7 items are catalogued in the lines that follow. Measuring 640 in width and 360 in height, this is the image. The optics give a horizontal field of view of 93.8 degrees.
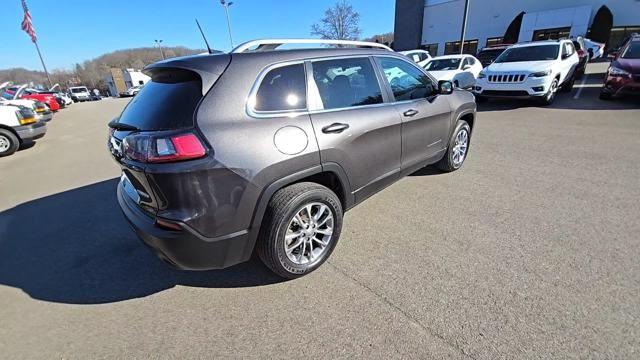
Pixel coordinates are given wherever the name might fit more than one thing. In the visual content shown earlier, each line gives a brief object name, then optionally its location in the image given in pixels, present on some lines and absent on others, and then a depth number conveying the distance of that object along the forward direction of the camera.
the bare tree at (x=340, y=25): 45.09
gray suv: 1.93
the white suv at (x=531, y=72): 8.31
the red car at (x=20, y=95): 12.20
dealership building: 26.31
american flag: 24.37
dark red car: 7.73
